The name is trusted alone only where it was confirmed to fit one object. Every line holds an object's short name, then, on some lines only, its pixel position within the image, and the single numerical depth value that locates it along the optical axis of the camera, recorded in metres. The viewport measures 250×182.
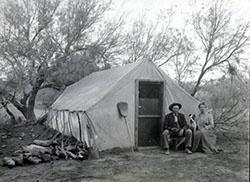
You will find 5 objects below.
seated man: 7.15
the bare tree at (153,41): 14.49
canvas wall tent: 6.96
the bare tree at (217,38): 10.73
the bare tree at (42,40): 11.79
